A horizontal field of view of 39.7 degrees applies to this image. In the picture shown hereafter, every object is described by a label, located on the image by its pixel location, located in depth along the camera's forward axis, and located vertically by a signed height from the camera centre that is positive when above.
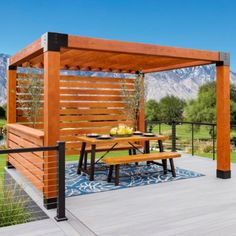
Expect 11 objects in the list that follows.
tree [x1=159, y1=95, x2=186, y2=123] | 35.72 +0.46
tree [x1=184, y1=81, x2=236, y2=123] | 27.95 +0.38
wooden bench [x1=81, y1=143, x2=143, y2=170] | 6.92 -0.78
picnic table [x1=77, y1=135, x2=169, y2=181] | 5.75 -0.51
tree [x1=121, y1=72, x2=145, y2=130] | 8.37 +0.37
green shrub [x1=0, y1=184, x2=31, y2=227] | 3.87 -1.24
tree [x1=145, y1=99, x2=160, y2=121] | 34.69 +0.24
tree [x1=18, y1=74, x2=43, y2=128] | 7.22 +0.35
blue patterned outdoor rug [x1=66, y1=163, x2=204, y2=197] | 5.18 -1.18
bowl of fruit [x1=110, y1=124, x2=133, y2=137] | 6.29 -0.38
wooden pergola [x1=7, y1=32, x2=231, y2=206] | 4.29 +0.66
